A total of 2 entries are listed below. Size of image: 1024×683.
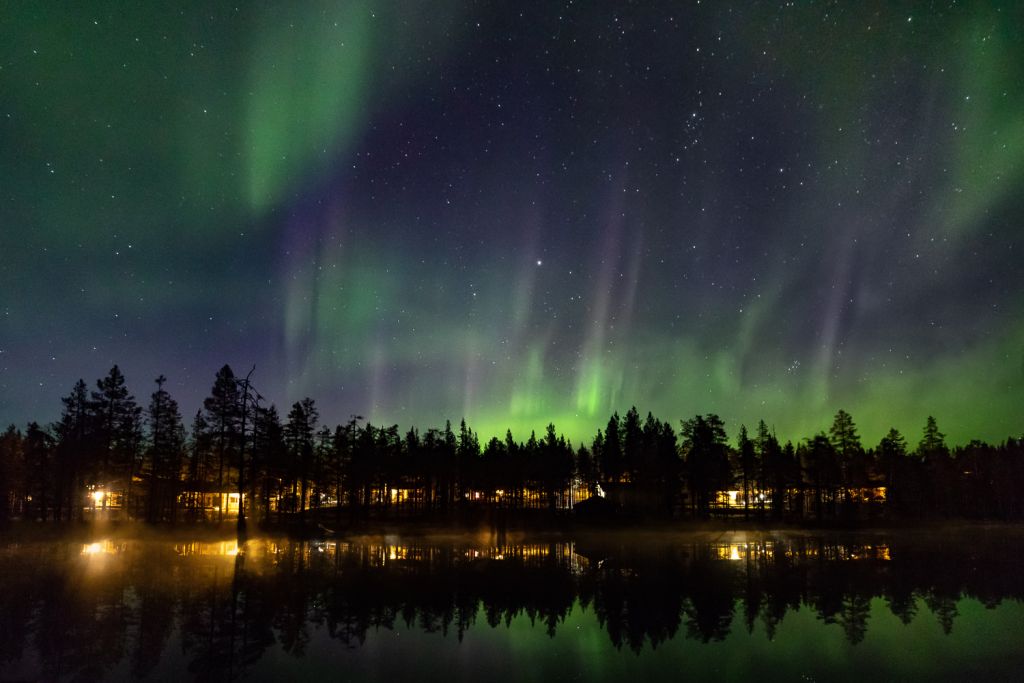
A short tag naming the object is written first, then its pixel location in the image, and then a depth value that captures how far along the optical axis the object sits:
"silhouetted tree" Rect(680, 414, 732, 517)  95.81
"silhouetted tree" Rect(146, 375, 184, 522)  70.50
